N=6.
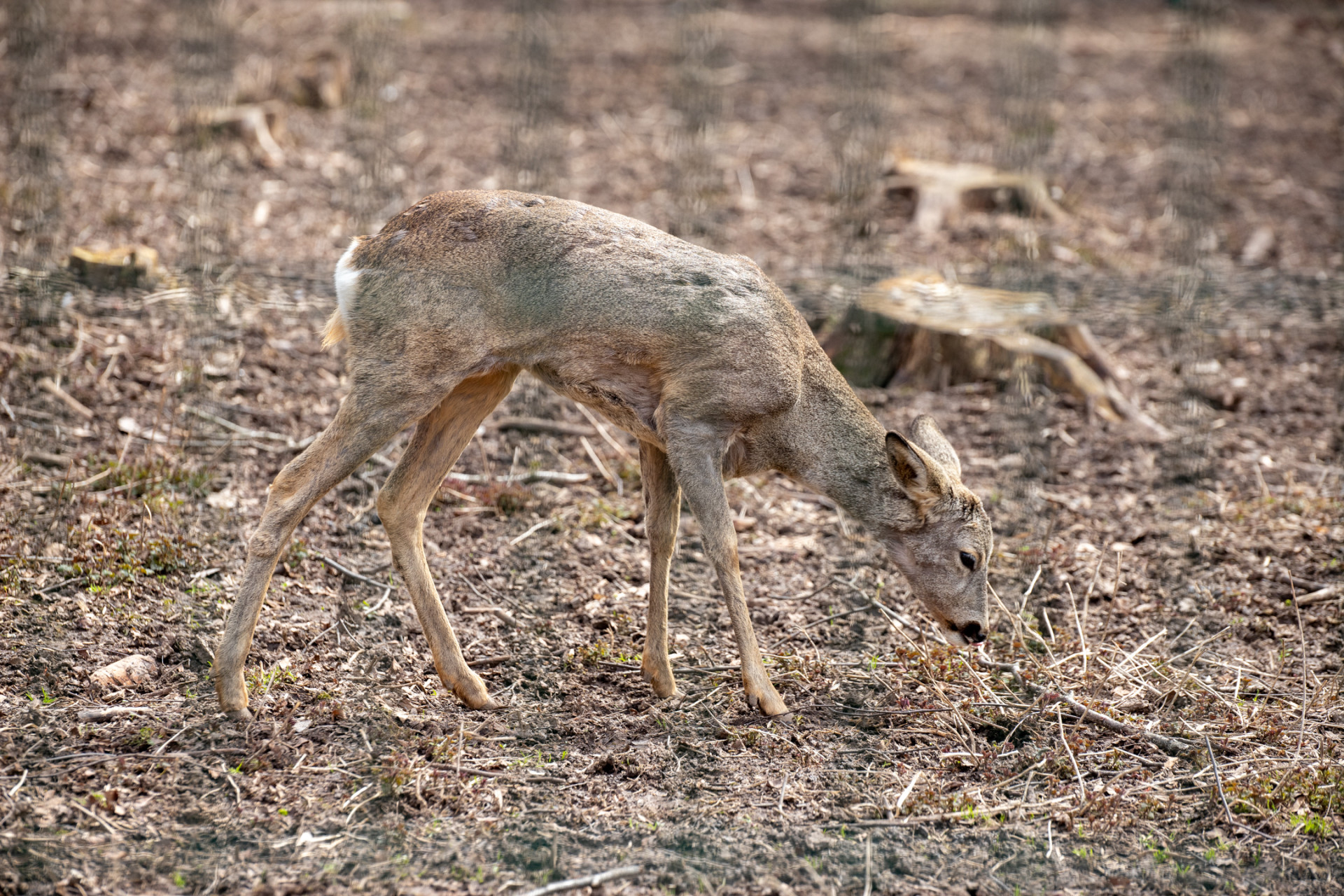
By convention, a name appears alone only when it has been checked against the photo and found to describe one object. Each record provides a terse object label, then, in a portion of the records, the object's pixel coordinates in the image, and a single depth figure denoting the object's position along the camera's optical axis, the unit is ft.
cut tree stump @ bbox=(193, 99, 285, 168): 68.95
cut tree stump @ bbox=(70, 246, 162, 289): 47.67
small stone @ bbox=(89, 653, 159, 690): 28.81
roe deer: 28.40
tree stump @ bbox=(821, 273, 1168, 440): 52.11
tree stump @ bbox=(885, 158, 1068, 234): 71.00
